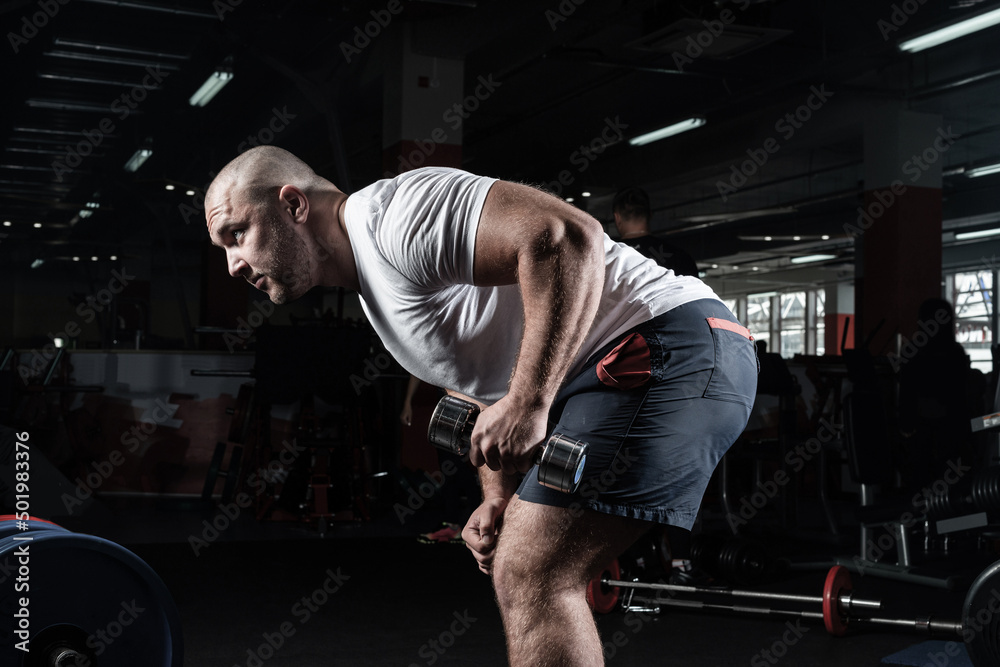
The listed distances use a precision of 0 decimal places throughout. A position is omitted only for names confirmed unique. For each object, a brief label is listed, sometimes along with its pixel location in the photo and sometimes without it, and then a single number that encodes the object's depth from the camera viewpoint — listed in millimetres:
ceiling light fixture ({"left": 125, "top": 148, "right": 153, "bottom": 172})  10836
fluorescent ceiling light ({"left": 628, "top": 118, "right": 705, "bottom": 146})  7883
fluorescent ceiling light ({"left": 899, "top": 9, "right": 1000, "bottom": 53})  5297
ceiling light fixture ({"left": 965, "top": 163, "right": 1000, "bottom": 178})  10070
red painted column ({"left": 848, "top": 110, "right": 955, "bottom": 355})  7031
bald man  1168
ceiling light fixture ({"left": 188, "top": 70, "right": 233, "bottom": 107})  6918
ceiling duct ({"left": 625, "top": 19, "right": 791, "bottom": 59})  4961
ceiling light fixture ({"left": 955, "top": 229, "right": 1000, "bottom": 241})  13006
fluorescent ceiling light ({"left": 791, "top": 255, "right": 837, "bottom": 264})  15658
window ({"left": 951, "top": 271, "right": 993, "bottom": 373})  13875
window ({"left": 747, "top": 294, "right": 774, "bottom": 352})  18547
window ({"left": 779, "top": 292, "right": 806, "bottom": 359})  17688
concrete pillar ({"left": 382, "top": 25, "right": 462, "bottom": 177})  5934
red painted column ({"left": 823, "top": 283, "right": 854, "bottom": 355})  15883
